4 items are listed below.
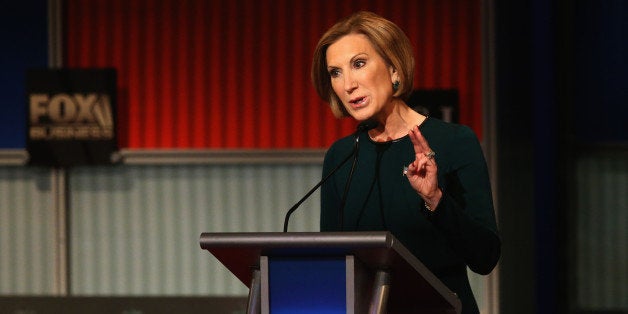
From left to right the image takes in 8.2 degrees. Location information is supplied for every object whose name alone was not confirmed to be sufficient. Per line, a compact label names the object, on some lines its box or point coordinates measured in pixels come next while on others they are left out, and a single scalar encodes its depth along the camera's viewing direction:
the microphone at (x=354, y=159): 8.53
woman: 8.57
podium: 8.15
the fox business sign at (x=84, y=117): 16.09
